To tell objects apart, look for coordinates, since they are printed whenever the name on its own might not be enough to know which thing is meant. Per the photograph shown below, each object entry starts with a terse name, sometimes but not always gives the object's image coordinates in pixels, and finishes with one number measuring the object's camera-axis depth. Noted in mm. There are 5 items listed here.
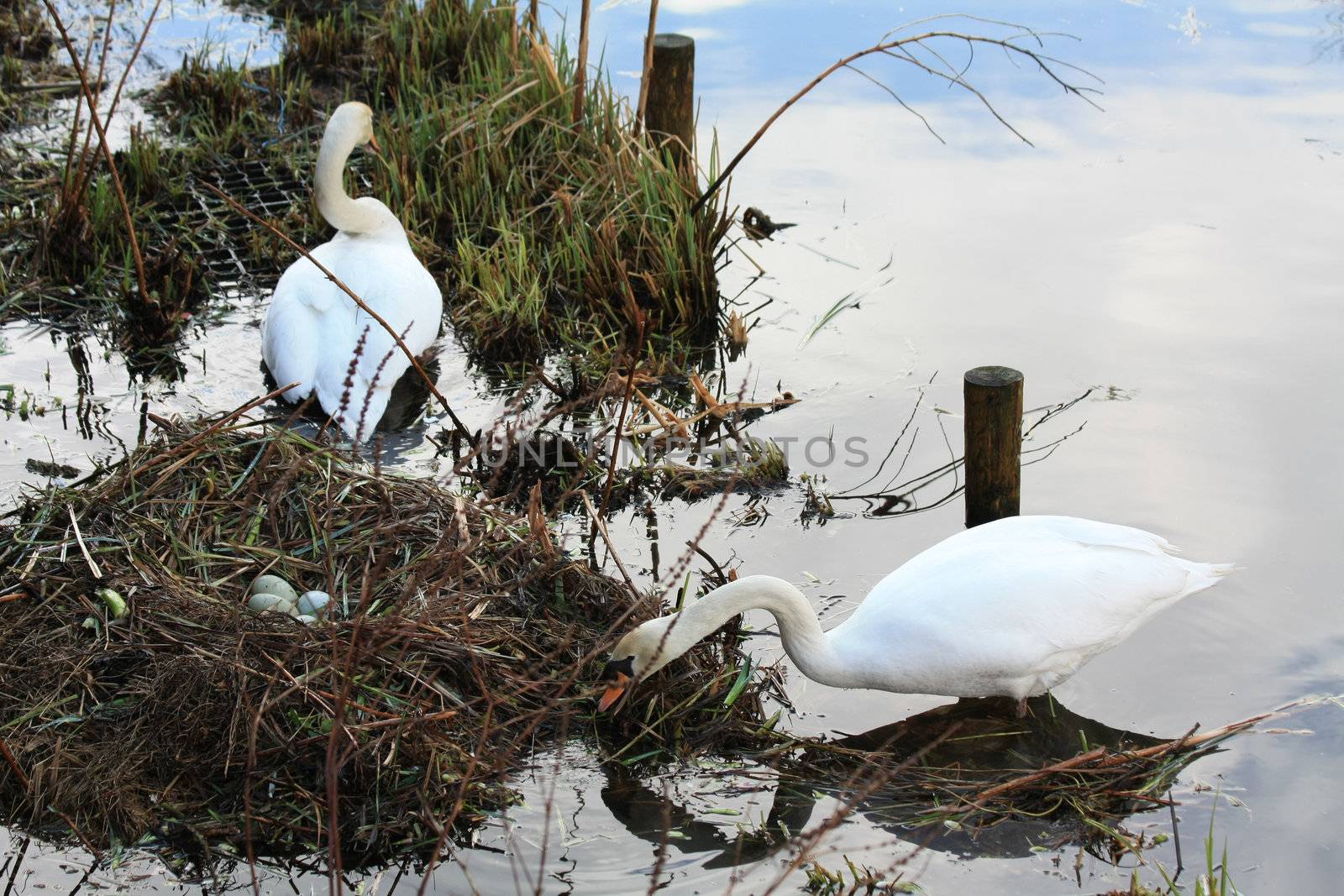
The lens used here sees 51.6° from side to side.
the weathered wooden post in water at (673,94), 7867
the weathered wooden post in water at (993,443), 5172
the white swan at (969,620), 4309
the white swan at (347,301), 5996
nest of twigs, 3973
